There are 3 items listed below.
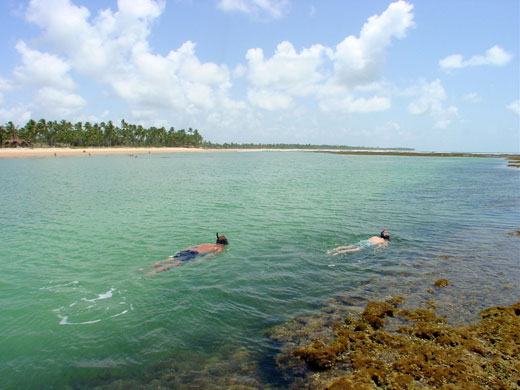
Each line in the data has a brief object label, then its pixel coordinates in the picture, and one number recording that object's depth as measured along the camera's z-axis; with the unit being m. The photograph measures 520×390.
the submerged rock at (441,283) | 11.66
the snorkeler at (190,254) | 13.99
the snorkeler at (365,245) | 16.00
